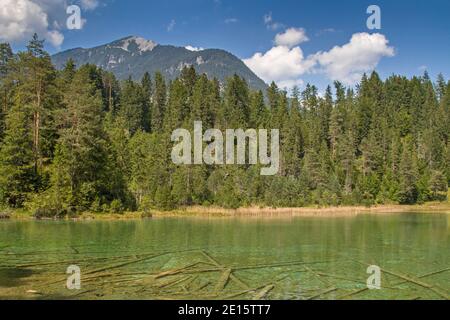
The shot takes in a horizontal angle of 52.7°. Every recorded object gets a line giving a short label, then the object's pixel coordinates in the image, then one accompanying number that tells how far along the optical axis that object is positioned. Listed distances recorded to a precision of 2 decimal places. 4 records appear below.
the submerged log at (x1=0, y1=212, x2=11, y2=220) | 44.88
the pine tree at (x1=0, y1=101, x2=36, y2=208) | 47.41
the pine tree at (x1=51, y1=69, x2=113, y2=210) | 49.09
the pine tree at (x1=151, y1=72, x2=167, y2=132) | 102.94
